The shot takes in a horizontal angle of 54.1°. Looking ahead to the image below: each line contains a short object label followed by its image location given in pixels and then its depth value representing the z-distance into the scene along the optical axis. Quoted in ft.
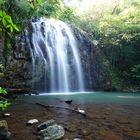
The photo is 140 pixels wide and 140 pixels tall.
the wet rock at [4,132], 7.71
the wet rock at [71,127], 9.25
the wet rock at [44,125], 8.90
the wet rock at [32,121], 9.85
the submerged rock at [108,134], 8.35
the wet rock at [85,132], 8.71
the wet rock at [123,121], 10.79
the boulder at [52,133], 7.78
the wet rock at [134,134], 8.57
